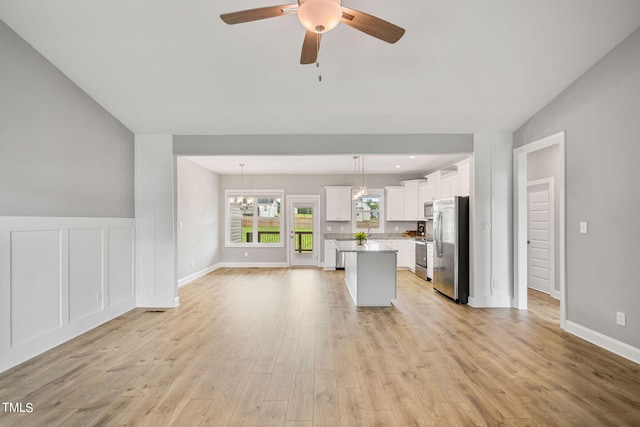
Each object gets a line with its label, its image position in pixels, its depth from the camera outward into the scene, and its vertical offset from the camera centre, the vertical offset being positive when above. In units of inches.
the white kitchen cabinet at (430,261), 260.5 -38.5
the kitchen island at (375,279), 184.5 -37.8
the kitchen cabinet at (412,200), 322.0 +15.8
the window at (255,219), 341.4 -4.7
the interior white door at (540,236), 215.2 -15.1
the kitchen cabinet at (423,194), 294.2 +20.2
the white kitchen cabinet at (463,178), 220.8 +27.0
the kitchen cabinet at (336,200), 333.7 +14.9
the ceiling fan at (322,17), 72.9 +49.2
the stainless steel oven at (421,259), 271.8 -39.2
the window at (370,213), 341.7 +2.2
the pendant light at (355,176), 281.0 +42.5
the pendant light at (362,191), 266.2 +20.5
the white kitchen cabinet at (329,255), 319.3 -41.0
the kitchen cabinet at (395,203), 331.0 +12.8
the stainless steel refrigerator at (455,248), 192.7 -20.9
